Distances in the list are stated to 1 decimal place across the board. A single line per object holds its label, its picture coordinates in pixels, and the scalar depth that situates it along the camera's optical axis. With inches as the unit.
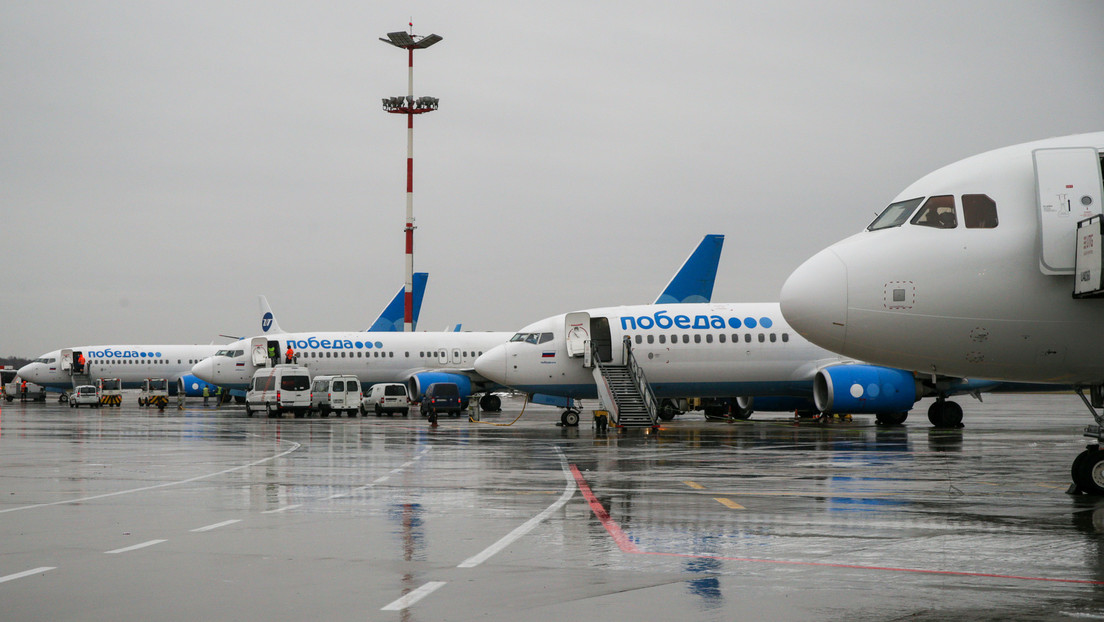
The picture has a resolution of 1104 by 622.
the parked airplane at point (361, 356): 2107.5
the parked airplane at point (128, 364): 2812.5
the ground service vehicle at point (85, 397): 2480.8
